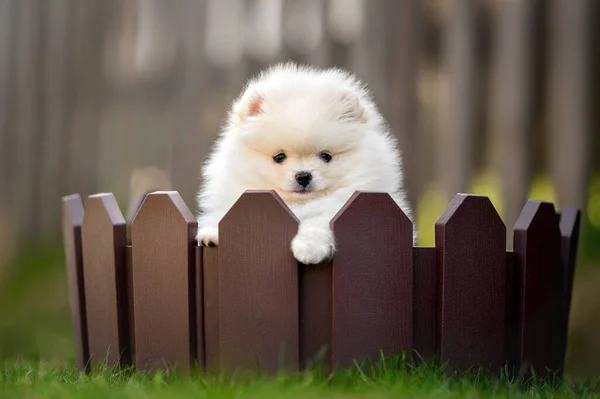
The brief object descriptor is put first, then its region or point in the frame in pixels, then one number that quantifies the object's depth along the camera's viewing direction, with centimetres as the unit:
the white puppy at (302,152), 520
